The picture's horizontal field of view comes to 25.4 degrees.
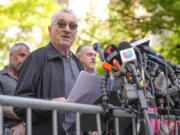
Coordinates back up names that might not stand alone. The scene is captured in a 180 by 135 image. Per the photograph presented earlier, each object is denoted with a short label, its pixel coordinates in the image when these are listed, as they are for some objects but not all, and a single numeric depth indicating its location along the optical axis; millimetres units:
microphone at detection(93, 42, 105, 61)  3282
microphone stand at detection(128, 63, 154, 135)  2727
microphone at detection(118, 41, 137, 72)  2867
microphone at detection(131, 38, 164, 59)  3256
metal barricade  2712
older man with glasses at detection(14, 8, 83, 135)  3504
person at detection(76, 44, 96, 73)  6129
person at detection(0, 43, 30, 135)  3947
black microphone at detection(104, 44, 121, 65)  3001
